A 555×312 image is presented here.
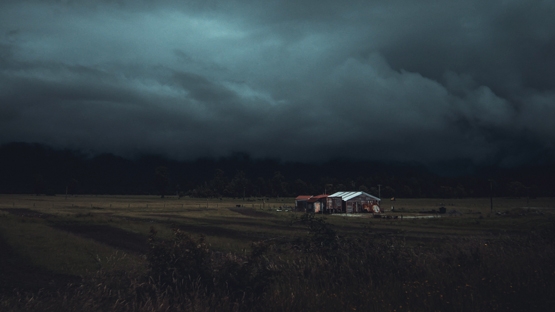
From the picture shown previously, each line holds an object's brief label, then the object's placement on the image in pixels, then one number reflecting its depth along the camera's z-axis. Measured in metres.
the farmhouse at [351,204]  87.97
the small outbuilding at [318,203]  88.56
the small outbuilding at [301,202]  95.30
